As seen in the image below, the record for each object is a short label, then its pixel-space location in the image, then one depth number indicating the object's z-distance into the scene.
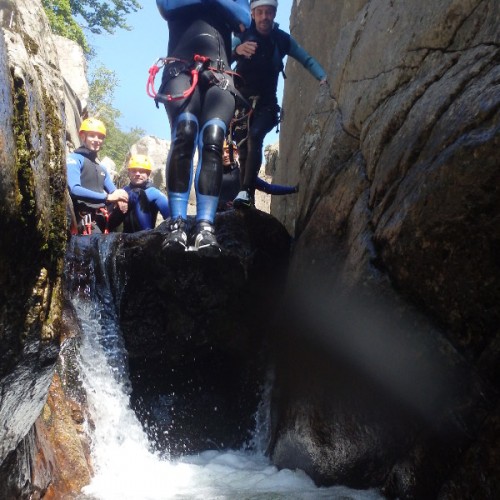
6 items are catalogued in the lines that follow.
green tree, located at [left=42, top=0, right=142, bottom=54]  32.69
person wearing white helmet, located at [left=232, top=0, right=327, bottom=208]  6.30
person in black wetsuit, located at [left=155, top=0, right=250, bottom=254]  4.82
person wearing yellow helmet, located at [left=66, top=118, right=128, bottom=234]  6.66
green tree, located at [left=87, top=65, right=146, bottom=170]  33.00
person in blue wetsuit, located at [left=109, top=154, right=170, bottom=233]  7.15
